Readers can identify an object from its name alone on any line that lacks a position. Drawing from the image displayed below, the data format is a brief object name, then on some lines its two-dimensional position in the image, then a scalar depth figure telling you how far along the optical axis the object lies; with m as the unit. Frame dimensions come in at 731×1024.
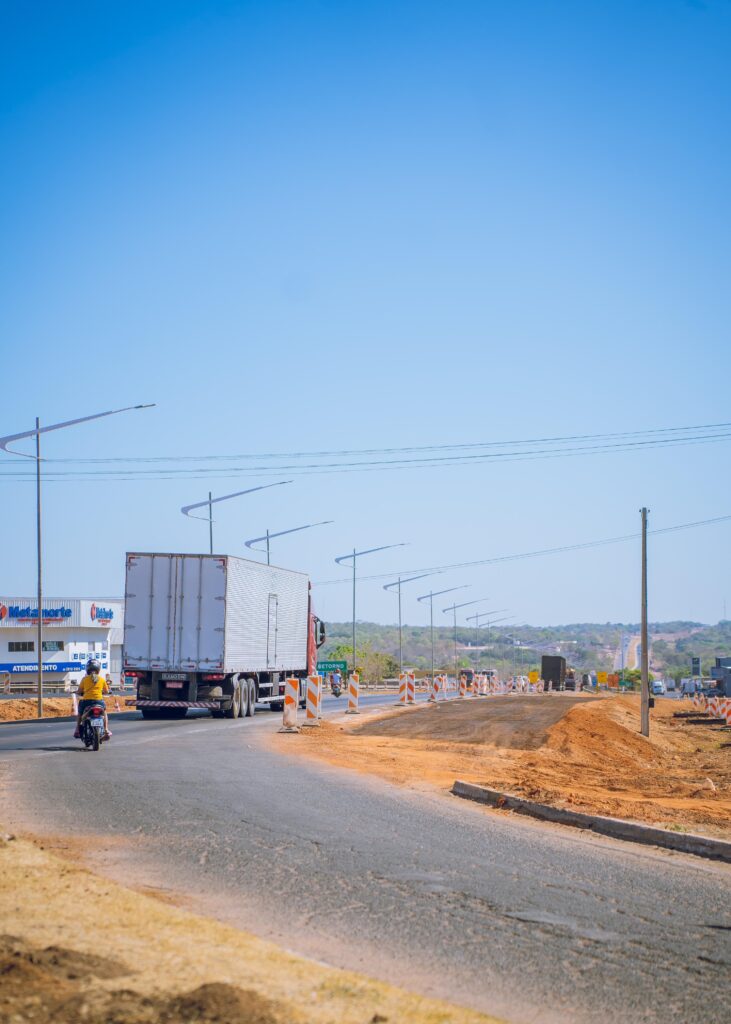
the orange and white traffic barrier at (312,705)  32.34
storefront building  85.56
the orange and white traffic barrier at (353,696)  40.47
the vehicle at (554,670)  96.19
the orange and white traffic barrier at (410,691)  51.81
